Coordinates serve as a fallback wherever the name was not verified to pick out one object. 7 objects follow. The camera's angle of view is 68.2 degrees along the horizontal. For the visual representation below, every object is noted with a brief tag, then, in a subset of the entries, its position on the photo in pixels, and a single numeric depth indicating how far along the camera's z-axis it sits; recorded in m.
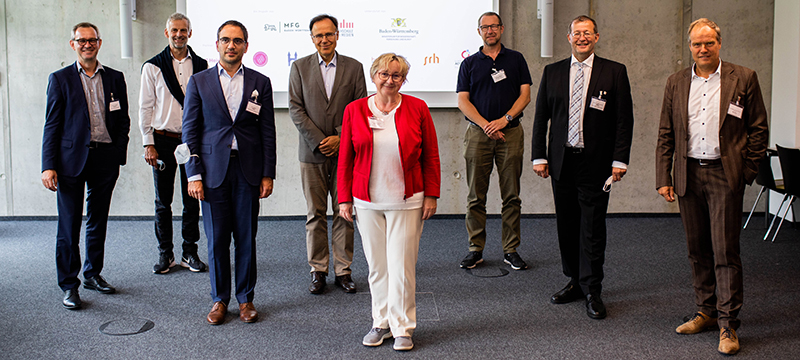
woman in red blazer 2.73
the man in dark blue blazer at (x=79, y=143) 3.47
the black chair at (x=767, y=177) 5.23
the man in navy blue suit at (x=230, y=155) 3.15
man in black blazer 3.26
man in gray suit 3.72
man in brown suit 2.82
